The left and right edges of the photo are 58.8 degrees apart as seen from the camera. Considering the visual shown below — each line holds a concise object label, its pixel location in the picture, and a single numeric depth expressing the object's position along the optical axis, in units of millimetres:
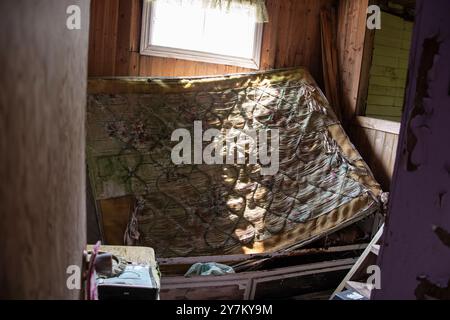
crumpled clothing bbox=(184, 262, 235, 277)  2633
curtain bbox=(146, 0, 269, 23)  3837
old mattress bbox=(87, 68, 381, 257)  2906
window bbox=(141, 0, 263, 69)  3838
